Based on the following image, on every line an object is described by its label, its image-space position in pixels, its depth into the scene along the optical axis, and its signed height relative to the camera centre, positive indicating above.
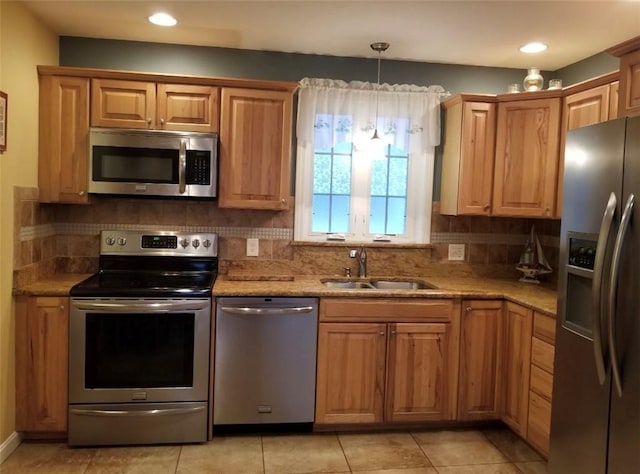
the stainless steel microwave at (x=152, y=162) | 3.02 +0.26
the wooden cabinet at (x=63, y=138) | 3.01 +0.38
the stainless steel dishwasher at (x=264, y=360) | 2.92 -0.87
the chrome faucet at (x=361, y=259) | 3.54 -0.32
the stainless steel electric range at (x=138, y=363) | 2.79 -0.87
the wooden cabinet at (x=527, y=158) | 3.22 +0.39
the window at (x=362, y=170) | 3.55 +0.31
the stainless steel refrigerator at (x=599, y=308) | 1.91 -0.35
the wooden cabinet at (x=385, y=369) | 3.03 -0.92
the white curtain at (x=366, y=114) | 3.51 +0.69
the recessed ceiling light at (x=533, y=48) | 3.19 +1.08
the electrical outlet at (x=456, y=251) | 3.73 -0.26
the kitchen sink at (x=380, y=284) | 3.46 -0.49
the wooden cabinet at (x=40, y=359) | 2.79 -0.86
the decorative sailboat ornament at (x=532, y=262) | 3.56 -0.31
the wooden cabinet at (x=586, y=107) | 2.81 +0.65
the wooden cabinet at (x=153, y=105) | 3.06 +0.60
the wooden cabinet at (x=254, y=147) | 3.16 +0.38
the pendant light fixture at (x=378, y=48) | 3.23 +1.06
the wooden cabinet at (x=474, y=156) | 3.36 +0.40
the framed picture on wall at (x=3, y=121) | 2.55 +0.39
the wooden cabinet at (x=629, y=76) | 2.25 +0.65
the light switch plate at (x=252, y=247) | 3.52 -0.26
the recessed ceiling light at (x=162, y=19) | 2.87 +1.06
